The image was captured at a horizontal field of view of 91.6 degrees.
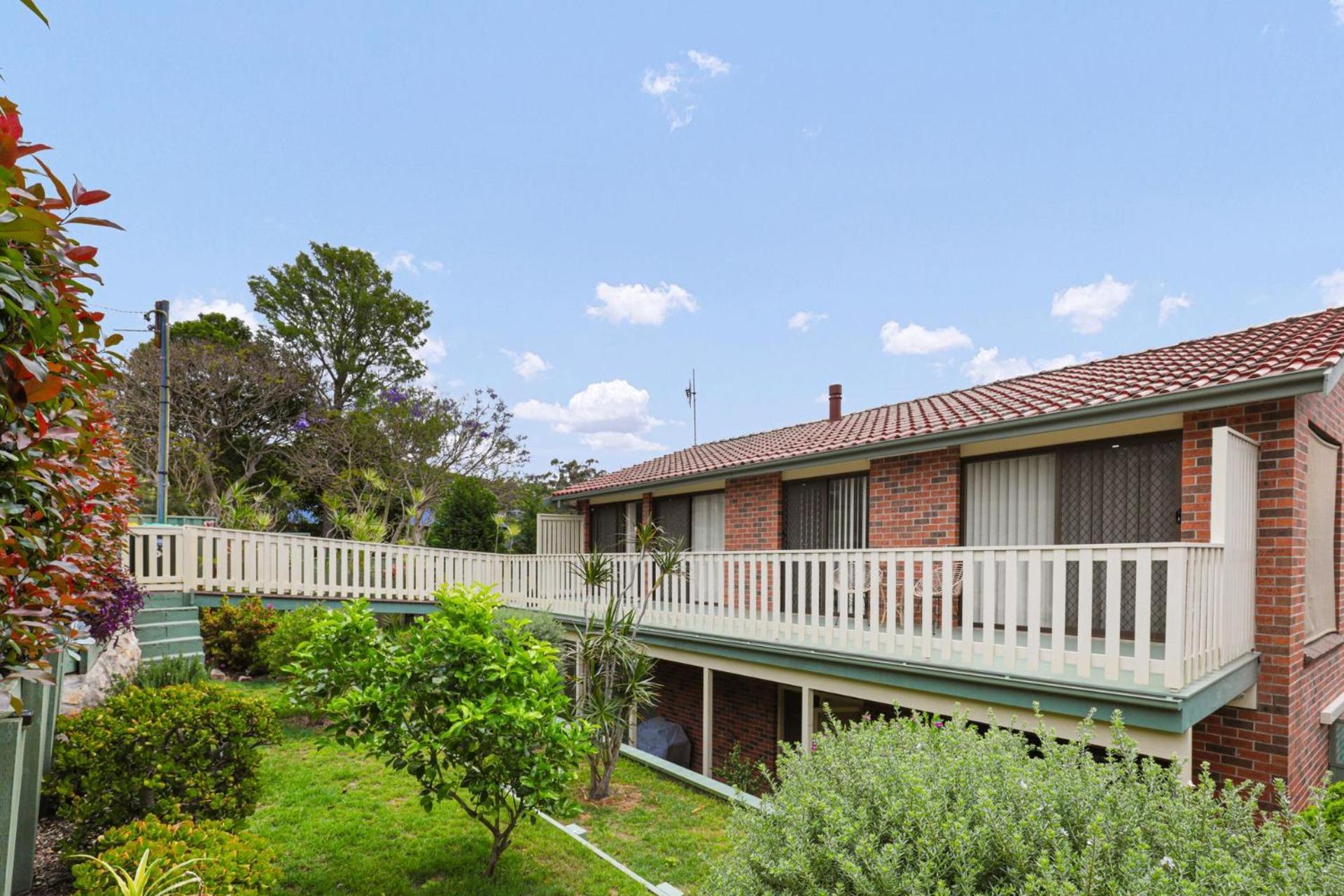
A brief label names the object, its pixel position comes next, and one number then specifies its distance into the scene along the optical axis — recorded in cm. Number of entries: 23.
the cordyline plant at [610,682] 642
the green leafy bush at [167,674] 558
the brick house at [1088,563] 521
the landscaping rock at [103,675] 557
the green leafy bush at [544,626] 1009
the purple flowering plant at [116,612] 597
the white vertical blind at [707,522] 1225
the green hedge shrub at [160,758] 418
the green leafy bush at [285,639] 836
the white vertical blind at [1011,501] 776
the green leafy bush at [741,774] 894
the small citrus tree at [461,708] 411
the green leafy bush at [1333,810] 322
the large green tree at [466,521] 1673
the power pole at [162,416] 1243
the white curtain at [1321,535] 659
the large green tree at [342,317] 2839
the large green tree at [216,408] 2109
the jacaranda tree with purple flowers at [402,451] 2191
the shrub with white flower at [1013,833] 204
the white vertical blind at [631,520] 1391
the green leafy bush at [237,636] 1025
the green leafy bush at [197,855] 299
